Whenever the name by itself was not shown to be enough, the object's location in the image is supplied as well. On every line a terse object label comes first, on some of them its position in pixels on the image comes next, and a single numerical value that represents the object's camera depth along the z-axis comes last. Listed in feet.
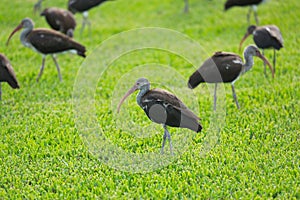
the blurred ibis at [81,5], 80.12
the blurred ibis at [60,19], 72.54
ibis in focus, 40.09
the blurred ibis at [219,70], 48.96
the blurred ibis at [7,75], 52.44
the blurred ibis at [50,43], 59.26
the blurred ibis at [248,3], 81.00
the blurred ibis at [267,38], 58.85
